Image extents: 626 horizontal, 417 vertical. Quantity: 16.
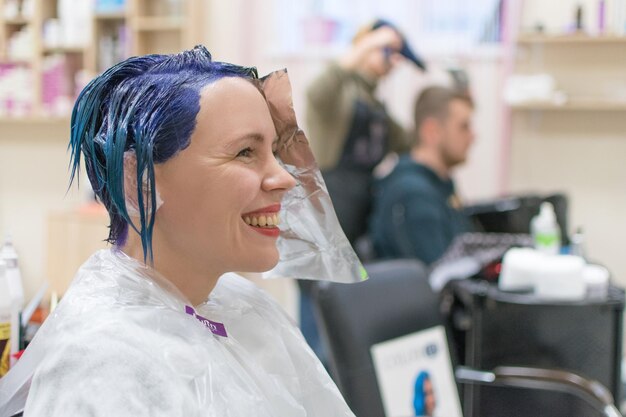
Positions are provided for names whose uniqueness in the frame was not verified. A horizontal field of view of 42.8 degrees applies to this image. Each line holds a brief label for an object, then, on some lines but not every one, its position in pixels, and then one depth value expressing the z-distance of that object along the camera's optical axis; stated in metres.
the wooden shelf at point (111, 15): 4.14
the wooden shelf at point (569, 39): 3.66
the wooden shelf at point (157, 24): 4.07
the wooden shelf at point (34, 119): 4.26
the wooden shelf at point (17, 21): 4.29
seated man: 2.80
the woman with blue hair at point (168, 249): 0.83
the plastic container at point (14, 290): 1.07
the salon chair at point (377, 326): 1.75
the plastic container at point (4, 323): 1.05
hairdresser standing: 3.06
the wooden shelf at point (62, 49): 4.22
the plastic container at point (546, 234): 2.45
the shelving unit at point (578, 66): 3.81
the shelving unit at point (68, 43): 4.12
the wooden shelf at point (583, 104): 3.69
